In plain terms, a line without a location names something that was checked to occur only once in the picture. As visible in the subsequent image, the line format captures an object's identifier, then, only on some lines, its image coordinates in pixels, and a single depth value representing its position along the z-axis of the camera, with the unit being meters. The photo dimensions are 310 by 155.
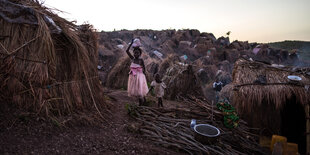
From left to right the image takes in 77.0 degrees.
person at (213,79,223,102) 8.66
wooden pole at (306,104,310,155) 3.95
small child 5.53
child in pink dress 5.04
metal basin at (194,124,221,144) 3.46
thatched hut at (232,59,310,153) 4.13
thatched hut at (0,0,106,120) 3.05
